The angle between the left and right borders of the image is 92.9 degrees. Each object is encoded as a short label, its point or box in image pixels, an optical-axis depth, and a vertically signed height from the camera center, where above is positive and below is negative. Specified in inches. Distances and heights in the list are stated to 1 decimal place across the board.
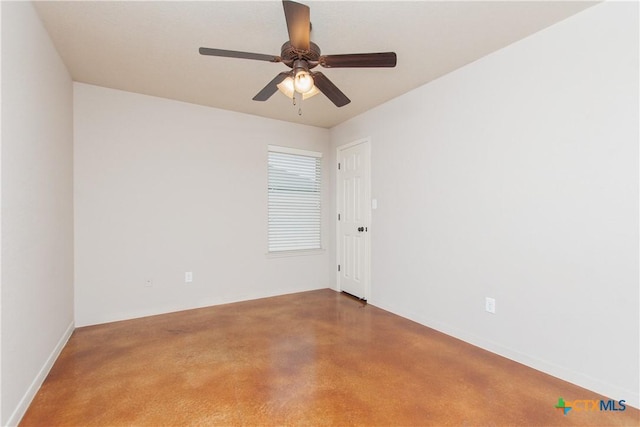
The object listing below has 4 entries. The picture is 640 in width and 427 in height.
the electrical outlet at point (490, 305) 102.1 -31.9
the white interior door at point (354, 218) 158.6 -3.2
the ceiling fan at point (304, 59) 72.8 +39.3
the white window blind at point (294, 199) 173.2 +7.9
